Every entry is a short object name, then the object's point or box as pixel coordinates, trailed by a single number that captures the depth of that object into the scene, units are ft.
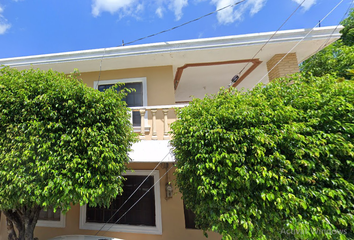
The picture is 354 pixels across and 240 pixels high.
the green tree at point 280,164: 6.81
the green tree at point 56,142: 7.40
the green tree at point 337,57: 21.63
